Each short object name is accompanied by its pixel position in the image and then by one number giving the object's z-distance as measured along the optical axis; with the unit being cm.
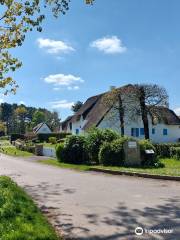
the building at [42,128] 5111
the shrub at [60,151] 1551
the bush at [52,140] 3196
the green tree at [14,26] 657
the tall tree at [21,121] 6615
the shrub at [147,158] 1243
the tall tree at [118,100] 2376
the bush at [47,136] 3574
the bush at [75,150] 1485
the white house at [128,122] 2588
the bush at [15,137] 4124
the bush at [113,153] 1256
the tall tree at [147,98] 2346
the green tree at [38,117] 7192
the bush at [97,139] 1405
